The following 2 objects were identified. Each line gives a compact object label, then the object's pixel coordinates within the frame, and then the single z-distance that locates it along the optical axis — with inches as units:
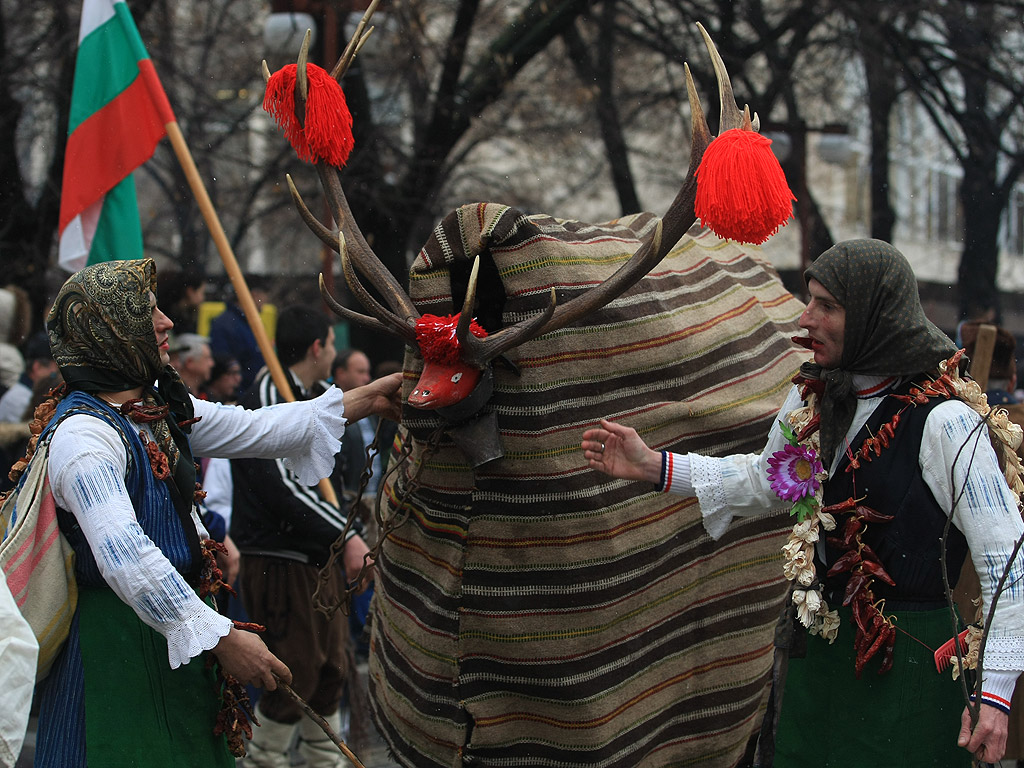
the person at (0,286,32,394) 284.5
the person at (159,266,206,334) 329.7
